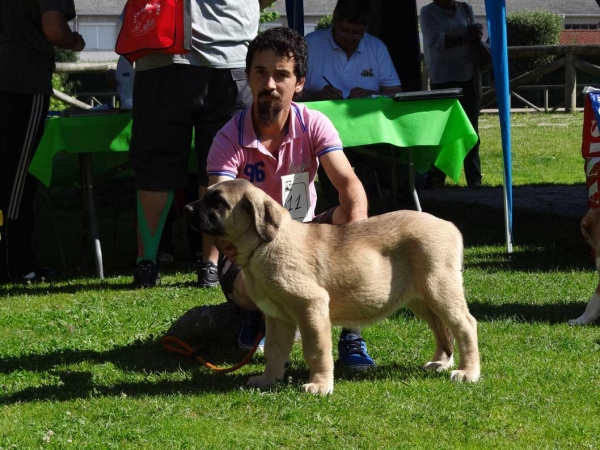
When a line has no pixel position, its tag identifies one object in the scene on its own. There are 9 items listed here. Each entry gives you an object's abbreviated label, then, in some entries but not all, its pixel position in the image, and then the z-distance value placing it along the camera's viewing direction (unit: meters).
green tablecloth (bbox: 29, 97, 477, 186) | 11.97
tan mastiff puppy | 7.12
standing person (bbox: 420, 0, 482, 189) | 20.10
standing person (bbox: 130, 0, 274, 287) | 11.27
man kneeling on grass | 8.05
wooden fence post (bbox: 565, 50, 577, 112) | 36.52
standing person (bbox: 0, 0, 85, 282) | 12.10
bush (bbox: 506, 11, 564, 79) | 57.73
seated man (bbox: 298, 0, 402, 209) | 14.46
